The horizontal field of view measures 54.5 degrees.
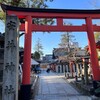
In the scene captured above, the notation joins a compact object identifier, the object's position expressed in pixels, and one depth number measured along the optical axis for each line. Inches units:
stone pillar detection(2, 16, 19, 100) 154.9
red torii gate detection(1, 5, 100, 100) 207.1
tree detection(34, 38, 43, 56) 1524.3
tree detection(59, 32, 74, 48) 837.3
